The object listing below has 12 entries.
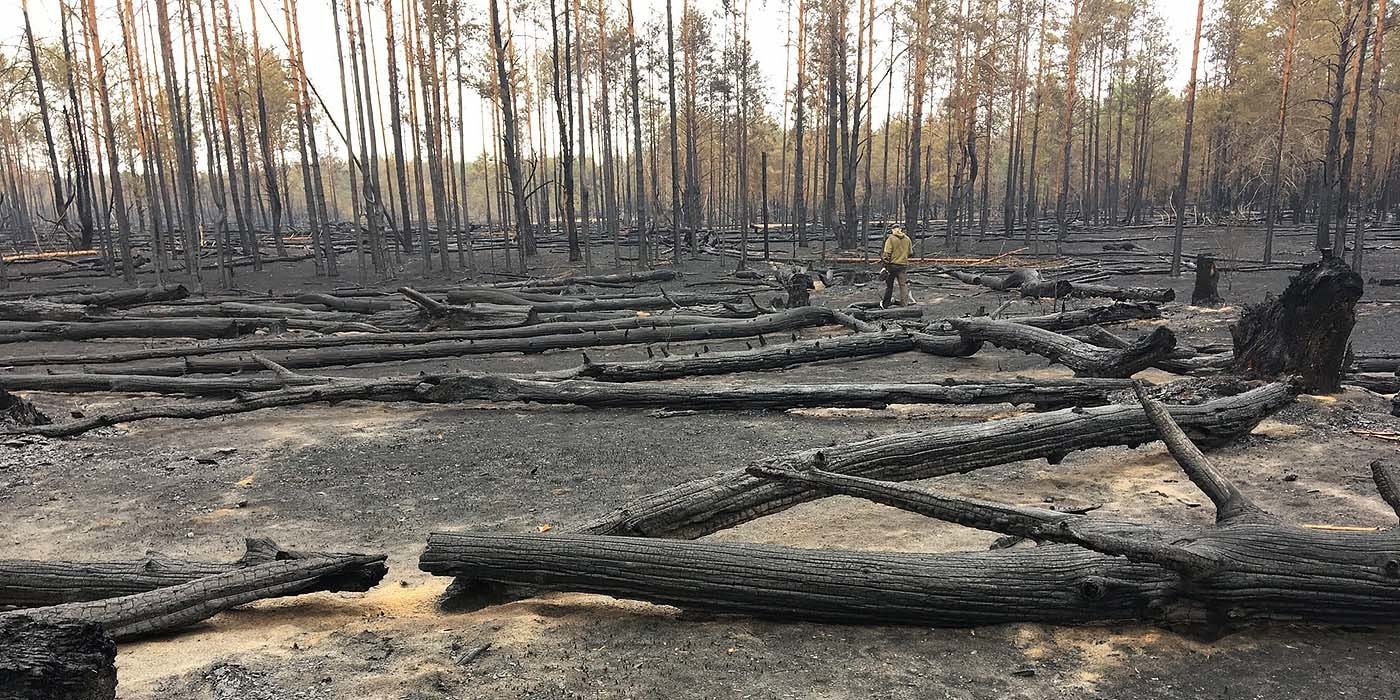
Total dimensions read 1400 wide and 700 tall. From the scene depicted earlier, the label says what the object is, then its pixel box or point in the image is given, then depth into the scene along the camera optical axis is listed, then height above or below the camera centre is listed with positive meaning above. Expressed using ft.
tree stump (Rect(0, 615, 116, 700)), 7.13 -4.03
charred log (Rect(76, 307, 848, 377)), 32.50 -4.84
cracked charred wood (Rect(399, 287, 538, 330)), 43.73 -3.91
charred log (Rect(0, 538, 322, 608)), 11.28 -4.93
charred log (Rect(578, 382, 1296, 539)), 12.84 -4.61
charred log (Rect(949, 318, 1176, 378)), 24.68 -4.24
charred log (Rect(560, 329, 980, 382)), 28.91 -4.91
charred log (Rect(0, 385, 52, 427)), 24.41 -5.00
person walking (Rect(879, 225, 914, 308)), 46.26 -1.21
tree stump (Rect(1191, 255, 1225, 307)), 45.62 -3.25
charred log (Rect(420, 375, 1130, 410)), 23.06 -5.15
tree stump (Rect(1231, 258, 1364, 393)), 22.65 -3.12
